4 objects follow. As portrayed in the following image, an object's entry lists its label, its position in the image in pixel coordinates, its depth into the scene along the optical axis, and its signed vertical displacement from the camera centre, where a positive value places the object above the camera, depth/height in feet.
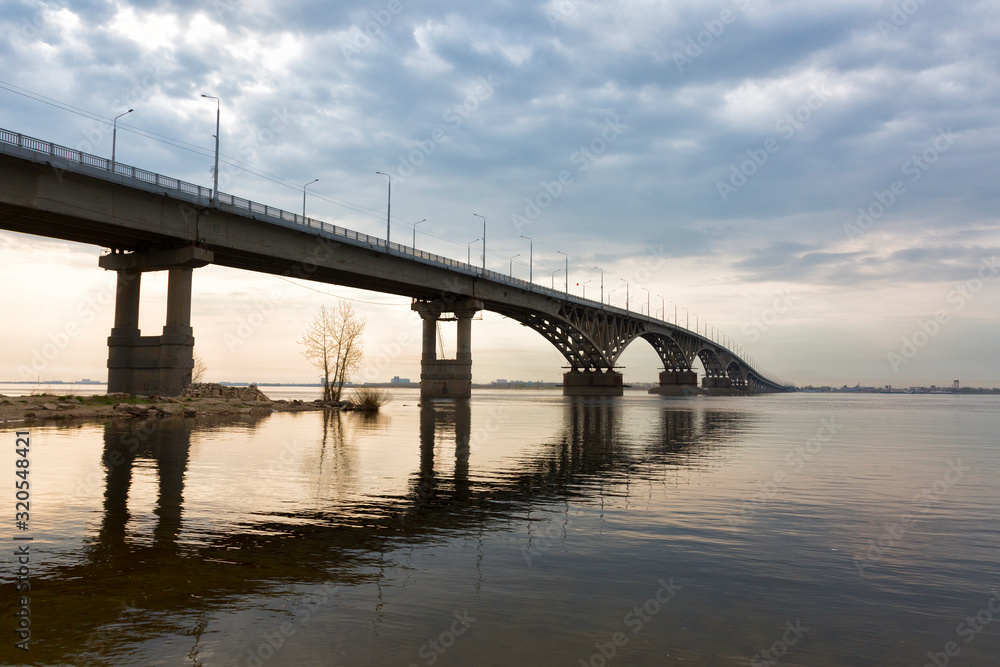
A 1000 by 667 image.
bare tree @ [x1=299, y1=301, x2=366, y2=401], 183.42 +9.10
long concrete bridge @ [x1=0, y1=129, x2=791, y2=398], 136.56 +37.61
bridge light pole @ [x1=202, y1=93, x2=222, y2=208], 168.04 +49.14
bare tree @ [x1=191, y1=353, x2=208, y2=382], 224.74 +2.71
